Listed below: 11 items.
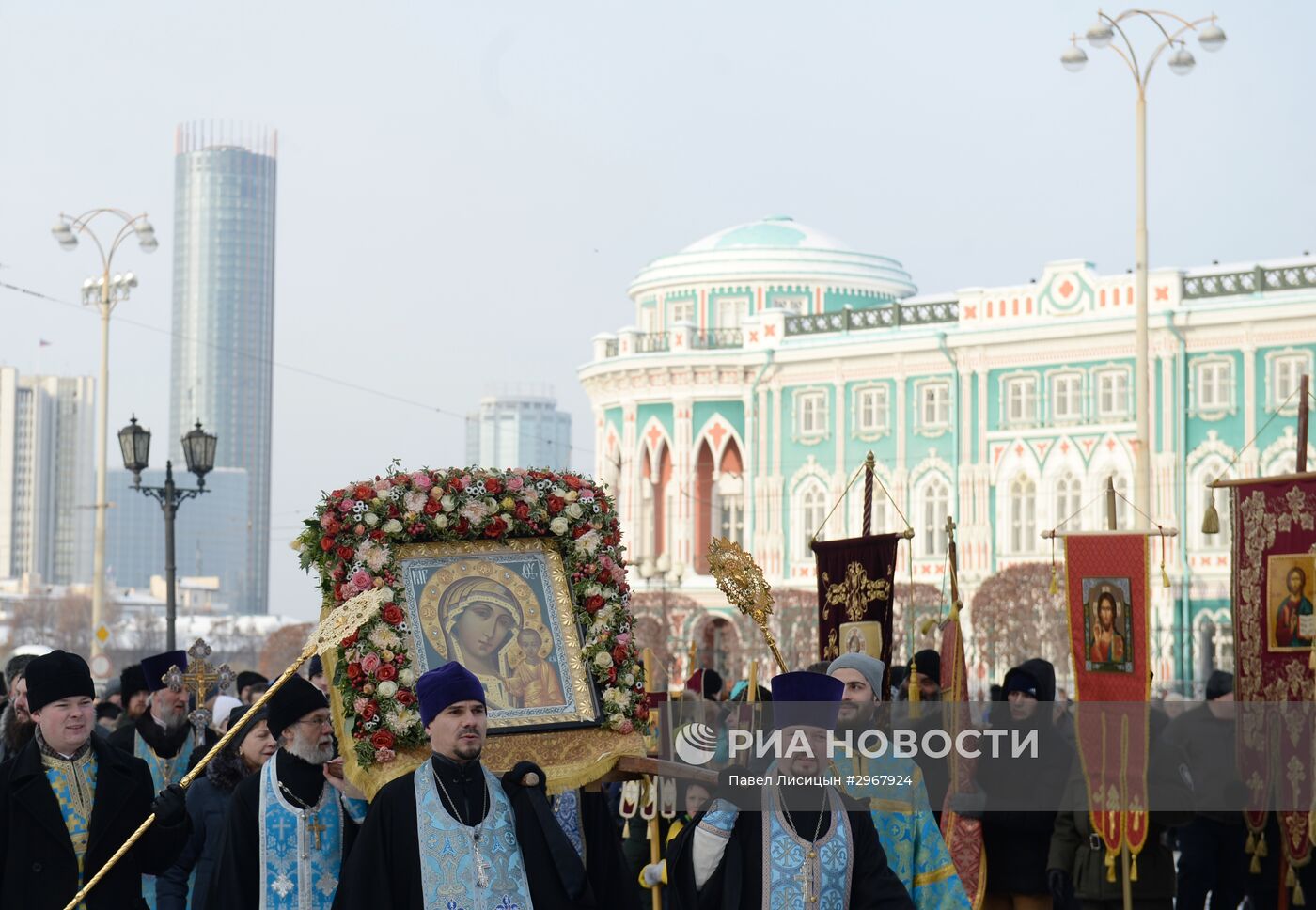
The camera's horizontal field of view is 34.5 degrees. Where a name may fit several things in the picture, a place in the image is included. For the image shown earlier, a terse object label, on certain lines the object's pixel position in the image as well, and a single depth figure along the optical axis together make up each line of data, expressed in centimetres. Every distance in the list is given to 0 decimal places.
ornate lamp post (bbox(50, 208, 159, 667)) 2759
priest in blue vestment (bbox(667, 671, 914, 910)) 595
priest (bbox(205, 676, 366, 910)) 664
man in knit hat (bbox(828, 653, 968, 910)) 658
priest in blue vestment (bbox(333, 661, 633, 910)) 579
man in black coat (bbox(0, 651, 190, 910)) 649
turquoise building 4025
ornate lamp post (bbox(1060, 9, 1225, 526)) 2159
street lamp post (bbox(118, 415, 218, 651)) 1894
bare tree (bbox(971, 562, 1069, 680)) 3966
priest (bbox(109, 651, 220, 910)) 911
